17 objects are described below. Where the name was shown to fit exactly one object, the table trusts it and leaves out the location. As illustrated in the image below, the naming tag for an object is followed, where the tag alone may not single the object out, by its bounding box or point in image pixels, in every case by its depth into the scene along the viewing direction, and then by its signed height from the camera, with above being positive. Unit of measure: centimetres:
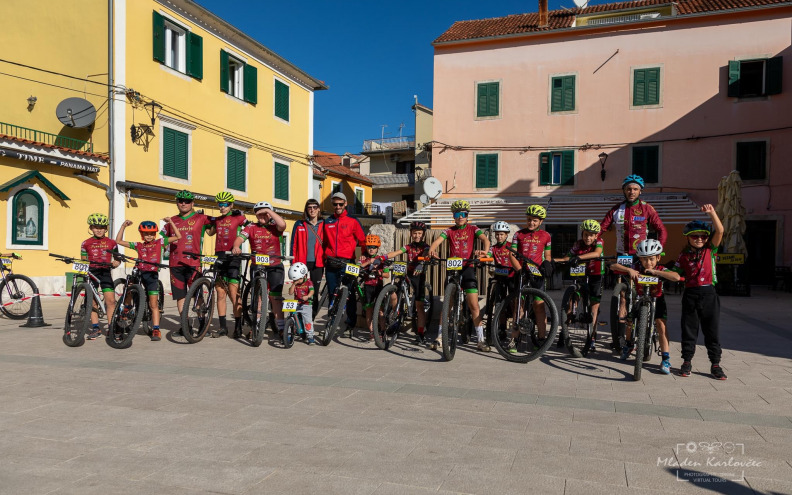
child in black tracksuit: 584 -57
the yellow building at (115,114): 1537 +361
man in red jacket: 805 -7
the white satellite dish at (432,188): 2509 +194
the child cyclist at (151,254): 780 -30
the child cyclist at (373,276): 787 -57
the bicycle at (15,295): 1018 -111
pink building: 2209 +498
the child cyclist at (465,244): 723 -12
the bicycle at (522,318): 653 -94
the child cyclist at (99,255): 768 -31
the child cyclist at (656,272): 600 -36
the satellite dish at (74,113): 1648 +325
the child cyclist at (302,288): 753 -70
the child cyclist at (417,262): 747 -35
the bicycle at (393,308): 715 -90
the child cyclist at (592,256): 693 -24
